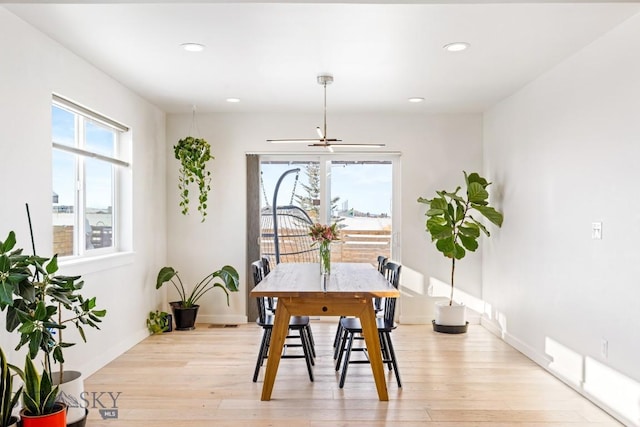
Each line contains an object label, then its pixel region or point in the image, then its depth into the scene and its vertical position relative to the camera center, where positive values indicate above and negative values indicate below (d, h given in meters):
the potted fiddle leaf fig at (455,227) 5.10 -0.14
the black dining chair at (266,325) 3.67 -0.79
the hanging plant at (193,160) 5.32 +0.56
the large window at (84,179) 3.72 +0.28
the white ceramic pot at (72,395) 2.84 -1.00
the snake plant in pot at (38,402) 2.54 -0.94
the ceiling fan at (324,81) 4.22 +1.10
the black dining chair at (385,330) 3.54 -0.81
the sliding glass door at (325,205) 5.98 +0.10
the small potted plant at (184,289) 5.41 -0.81
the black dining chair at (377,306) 4.14 -0.75
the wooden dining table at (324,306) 3.21 -0.59
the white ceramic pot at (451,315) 5.34 -1.06
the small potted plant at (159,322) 5.17 -1.09
